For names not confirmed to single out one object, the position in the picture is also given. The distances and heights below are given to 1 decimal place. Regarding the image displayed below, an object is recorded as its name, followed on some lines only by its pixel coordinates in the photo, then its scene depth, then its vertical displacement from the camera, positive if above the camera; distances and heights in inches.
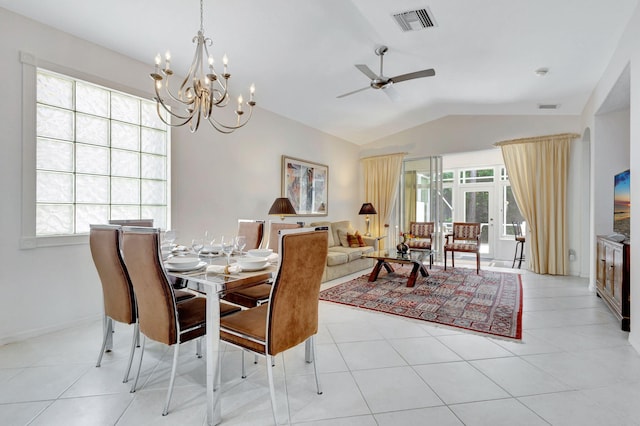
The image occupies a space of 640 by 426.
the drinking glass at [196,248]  96.8 -11.2
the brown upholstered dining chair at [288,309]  64.2 -21.2
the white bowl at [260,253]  90.9 -11.9
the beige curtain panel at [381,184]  279.0 +27.5
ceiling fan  129.1 +59.7
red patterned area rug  123.5 -42.2
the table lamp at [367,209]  268.2 +3.8
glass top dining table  63.6 -23.3
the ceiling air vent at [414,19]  116.3 +75.3
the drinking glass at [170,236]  94.8 -7.3
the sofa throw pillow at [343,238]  241.2 -19.3
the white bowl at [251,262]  72.1 -11.5
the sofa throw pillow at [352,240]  239.3 -20.9
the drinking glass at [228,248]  82.4 -9.6
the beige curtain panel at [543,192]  209.0 +15.3
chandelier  85.9 +36.0
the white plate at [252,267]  72.4 -12.7
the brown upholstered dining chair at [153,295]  66.6 -18.6
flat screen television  125.6 +4.5
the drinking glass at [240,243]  93.7 -9.4
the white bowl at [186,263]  73.5 -12.2
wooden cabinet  111.7 -25.0
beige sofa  197.8 -27.4
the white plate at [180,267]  72.9 -13.1
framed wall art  214.2 +20.6
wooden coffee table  177.0 -26.7
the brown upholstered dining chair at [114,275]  79.5 -16.8
